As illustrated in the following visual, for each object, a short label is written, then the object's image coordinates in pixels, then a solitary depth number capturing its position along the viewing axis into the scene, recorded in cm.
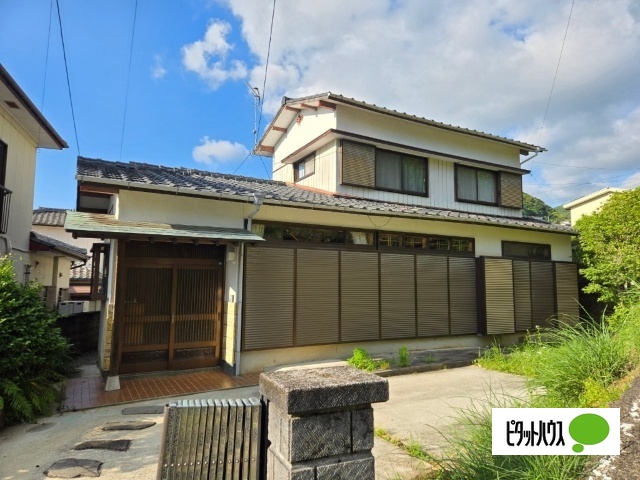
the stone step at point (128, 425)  486
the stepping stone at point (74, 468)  363
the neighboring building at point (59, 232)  1930
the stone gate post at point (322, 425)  189
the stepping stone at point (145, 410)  543
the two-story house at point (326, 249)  712
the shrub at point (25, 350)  495
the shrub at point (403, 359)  787
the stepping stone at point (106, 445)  424
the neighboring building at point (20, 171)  833
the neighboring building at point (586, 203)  1954
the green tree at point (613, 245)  1027
